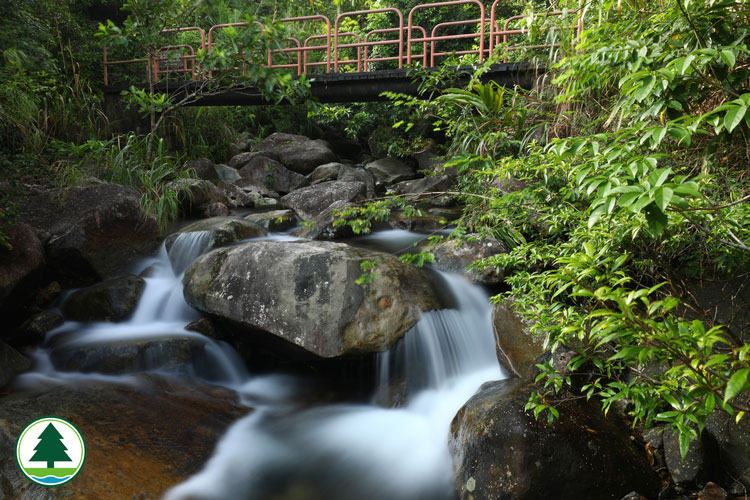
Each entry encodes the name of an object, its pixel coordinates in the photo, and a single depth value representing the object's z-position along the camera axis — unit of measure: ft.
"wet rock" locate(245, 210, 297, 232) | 26.12
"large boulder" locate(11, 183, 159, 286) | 18.47
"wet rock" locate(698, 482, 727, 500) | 8.66
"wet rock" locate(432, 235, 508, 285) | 17.47
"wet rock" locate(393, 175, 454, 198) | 31.45
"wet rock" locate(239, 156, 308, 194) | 36.91
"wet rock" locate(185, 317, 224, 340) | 16.19
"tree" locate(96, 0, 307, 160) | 21.95
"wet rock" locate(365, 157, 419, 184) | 39.73
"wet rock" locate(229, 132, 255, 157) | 42.32
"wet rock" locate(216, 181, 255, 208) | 32.73
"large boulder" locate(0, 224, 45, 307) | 15.28
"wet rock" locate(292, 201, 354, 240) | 23.02
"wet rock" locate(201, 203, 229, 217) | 28.12
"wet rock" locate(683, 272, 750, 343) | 9.57
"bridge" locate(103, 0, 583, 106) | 22.48
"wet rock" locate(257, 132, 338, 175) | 40.81
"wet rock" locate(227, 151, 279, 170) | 39.19
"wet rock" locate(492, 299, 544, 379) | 12.48
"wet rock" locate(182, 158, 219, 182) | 33.78
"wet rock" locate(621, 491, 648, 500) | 8.57
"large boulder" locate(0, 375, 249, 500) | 9.03
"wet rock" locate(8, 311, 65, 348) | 15.66
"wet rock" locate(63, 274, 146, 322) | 17.20
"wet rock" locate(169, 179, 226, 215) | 26.63
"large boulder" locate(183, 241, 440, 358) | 13.64
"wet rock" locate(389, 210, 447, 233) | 24.72
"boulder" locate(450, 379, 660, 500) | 8.80
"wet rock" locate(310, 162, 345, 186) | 36.91
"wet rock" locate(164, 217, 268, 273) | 20.70
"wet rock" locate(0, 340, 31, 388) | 13.15
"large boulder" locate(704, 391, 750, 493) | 8.89
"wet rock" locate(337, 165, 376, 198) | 35.63
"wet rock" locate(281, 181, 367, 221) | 28.78
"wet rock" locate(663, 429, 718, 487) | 8.95
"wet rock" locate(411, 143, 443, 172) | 41.52
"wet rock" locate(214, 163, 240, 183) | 36.42
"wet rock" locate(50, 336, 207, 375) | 14.21
